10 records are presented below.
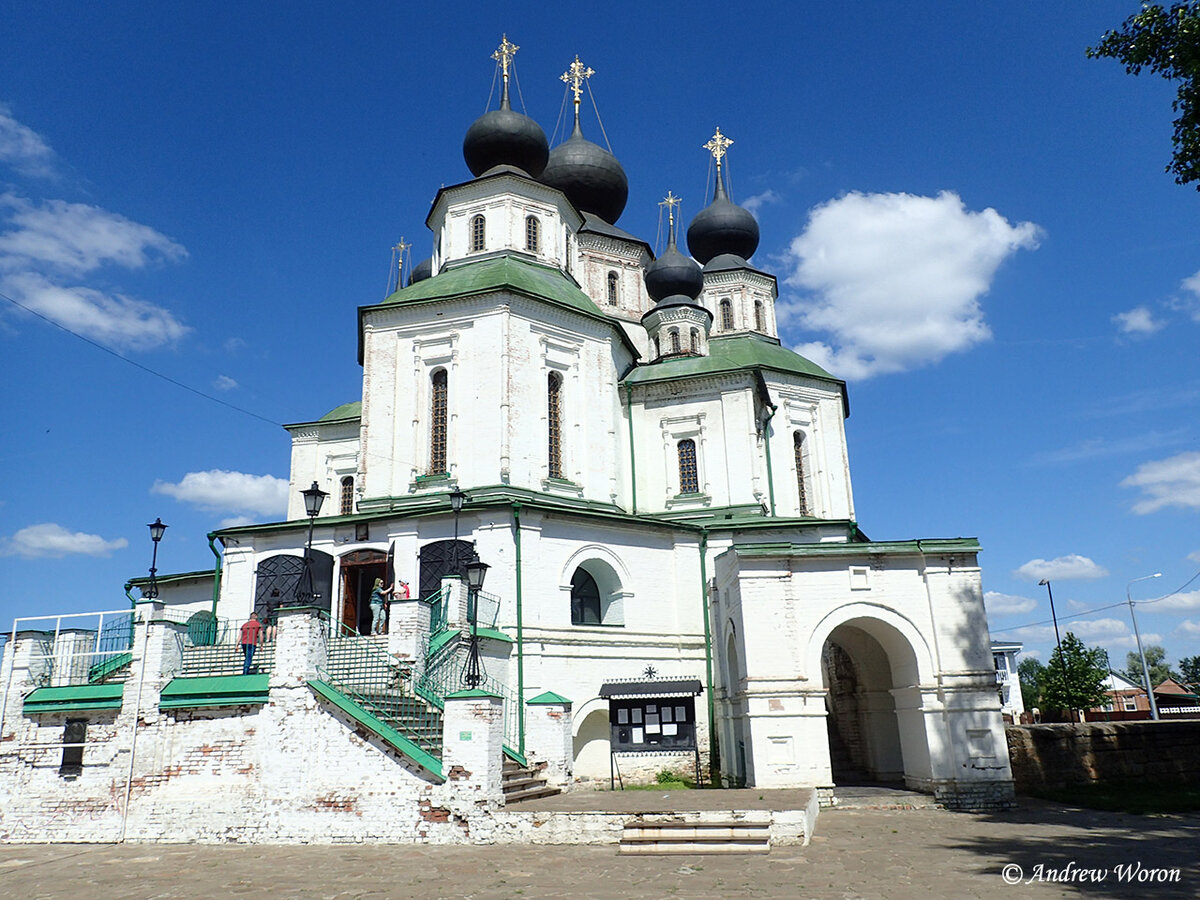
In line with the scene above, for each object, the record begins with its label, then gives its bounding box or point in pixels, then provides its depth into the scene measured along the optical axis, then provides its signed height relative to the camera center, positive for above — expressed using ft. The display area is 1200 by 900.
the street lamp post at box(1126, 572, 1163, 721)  104.89 -0.72
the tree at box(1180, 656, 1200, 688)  314.55 +4.90
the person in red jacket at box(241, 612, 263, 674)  49.83 +4.31
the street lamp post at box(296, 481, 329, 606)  50.01 +11.99
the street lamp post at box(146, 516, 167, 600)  55.26 +11.49
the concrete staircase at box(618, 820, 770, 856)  37.93 -5.71
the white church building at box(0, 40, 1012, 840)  46.52 +7.79
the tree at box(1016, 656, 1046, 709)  260.38 +2.35
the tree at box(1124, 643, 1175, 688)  270.26 +5.37
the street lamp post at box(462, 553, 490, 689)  48.91 +3.72
